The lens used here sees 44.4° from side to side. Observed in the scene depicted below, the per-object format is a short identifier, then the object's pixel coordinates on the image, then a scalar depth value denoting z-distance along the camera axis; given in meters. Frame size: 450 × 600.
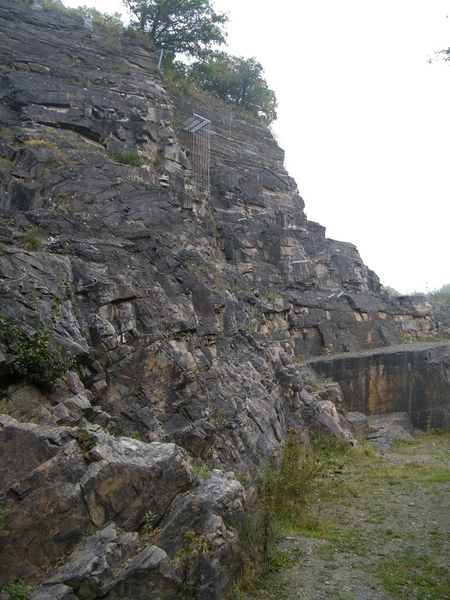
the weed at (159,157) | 21.21
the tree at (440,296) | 37.75
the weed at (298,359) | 24.04
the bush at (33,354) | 8.48
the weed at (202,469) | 9.42
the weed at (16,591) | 5.95
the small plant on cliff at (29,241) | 11.14
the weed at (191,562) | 6.62
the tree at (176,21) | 30.12
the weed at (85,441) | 7.58
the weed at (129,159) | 18.97
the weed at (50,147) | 17.14
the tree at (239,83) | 34.94
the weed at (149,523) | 7.27
